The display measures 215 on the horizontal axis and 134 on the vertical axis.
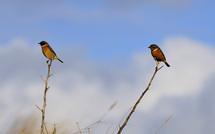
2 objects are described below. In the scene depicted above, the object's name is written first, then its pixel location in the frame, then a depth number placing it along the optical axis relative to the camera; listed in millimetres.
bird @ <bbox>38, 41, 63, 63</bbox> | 15547
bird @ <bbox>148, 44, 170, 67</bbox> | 13945
